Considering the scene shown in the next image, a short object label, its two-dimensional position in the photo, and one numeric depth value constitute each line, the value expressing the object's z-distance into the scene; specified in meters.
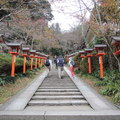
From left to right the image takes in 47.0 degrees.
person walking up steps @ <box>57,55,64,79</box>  11.02
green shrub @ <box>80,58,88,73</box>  11.62
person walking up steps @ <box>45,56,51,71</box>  12.16
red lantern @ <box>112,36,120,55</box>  6.82
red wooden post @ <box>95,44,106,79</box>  8.84
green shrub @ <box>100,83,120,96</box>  6.32
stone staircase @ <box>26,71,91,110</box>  5.86
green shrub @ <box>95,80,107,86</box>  7.89
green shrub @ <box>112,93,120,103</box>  5.67
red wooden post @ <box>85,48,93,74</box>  11.03
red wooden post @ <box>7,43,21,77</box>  8.60
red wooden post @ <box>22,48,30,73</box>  11.31
